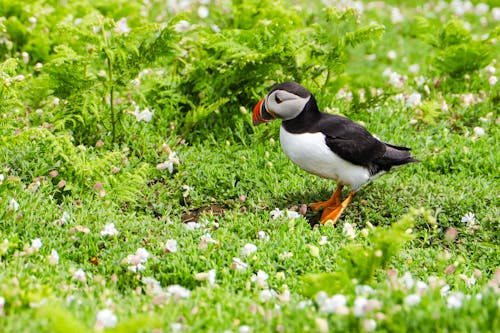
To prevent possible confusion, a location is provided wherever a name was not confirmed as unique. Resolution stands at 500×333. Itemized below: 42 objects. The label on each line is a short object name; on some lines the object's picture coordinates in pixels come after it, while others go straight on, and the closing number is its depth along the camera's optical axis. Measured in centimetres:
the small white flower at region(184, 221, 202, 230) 1203
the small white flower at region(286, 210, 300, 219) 1240
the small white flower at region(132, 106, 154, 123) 1559
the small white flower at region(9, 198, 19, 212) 1143
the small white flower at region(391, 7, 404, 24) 2517
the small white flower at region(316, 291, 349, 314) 775
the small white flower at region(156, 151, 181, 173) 1392
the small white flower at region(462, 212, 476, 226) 1286
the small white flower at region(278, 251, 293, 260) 1091
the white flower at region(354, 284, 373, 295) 855
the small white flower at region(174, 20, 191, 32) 2114
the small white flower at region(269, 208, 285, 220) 1252
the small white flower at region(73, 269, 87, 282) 977
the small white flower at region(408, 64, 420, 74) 2056
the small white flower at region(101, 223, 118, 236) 1122
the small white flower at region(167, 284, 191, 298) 900
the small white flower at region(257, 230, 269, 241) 1161
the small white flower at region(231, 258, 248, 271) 1045
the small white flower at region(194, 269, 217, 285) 998
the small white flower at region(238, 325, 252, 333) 800
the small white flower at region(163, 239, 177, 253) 1090
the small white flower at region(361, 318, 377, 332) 755
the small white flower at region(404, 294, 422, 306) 784
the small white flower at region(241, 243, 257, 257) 1088
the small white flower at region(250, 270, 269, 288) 1002
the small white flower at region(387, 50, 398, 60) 2200
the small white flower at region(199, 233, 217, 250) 1093
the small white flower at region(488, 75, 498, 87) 1834
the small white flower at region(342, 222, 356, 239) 1173
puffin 1248
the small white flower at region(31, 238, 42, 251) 1031
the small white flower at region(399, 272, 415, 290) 873
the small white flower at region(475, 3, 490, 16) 2656
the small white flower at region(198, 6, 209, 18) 2267
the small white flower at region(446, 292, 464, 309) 795
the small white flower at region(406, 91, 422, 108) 1733
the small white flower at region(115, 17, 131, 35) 1899
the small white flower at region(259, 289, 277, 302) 938
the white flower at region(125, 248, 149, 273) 1016
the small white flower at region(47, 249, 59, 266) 1005
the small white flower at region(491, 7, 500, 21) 2583
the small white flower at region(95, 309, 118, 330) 786
